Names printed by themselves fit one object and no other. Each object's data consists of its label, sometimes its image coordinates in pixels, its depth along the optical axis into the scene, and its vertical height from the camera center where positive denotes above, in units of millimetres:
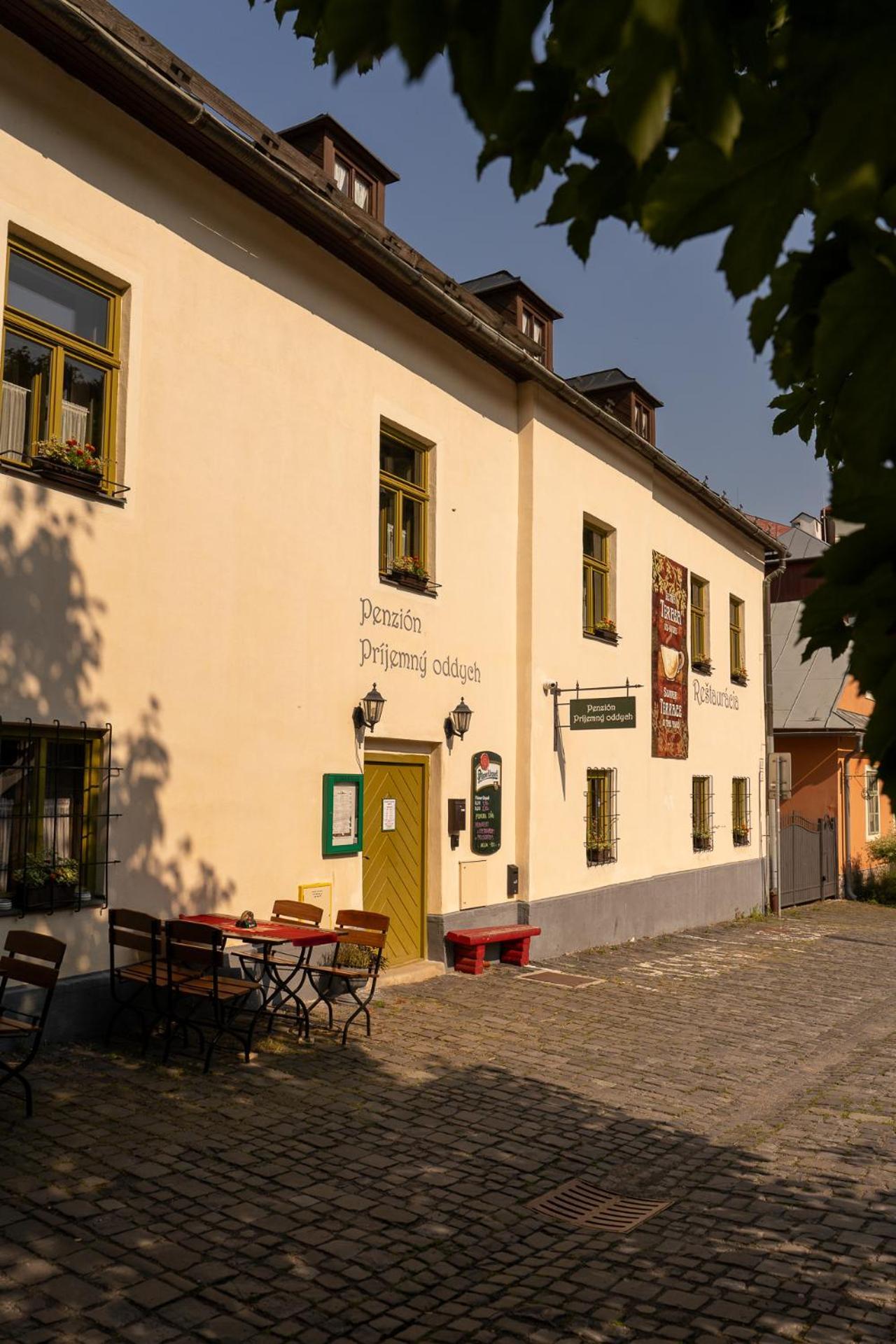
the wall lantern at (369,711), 10789 +554
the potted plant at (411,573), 11578 +2014
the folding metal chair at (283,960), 8578 -1481
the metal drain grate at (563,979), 11781 -2179
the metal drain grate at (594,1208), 5547 -2179
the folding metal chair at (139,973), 7520 -1371
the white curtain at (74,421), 8117 +2471
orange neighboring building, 24797 +525
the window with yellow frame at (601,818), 15141 -612
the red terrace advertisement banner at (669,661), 17281 +1724
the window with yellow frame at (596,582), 15469 +2588
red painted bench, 11875 -1847
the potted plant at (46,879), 7480 -733
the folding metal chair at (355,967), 8734 -1545
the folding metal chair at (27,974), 6043 -1135
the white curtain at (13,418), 7660 +2353
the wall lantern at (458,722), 12250 +525
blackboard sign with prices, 12672 -378
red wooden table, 7816 -1184
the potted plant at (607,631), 15500 +1912
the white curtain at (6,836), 7520 -451
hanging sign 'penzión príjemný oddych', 12781 +669
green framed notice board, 10352 -409
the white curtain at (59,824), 7828 -381
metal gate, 22516 -1783
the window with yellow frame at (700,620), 19719 +2636
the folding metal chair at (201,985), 7336 -1443
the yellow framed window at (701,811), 18969 -648
